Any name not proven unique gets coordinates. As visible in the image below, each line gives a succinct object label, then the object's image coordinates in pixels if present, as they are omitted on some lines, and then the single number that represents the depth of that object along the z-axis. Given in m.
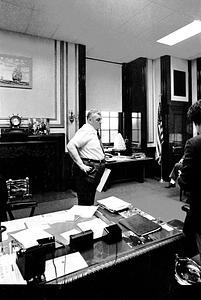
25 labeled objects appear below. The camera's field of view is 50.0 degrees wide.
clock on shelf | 3.95
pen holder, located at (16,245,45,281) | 0.86
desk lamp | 5.22
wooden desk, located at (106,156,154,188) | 5.21
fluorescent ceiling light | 3.95
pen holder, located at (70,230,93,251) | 1.15
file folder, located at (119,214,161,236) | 1.32
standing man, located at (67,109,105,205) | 2.24
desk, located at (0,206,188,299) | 0.97
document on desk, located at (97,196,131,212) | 1.69
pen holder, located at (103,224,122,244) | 1.22
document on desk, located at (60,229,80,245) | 1.21
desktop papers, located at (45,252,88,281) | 0.95
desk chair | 2.75
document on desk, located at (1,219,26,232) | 1.35
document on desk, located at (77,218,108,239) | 1.29
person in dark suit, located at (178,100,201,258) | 1.29
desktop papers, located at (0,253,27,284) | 0.88
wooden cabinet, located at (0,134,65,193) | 3.98
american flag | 5.47
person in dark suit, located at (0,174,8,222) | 2.15
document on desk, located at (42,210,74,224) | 1.47
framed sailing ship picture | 4.03
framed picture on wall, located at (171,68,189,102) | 5.60
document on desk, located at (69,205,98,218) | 1.55
